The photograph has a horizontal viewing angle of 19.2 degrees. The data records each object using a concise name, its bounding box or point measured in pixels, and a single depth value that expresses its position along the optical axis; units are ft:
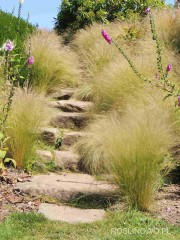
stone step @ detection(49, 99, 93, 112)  23.36
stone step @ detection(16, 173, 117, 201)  15.97
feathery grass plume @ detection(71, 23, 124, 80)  27.37
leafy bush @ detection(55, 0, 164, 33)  37.88
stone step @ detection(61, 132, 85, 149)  20.74
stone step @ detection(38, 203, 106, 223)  14.27
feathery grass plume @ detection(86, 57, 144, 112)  21.17
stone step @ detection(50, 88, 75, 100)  25.53
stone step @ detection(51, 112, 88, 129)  22.41
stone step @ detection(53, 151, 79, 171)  19.09
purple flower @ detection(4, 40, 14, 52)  16.31
